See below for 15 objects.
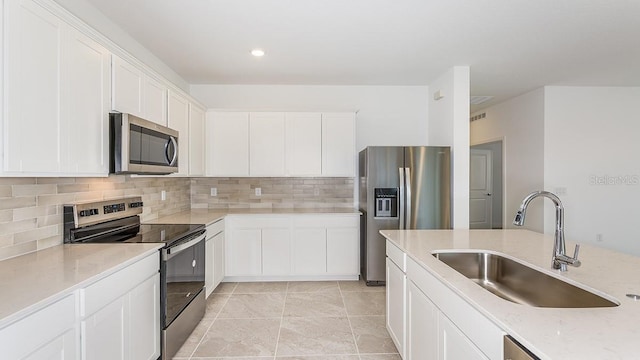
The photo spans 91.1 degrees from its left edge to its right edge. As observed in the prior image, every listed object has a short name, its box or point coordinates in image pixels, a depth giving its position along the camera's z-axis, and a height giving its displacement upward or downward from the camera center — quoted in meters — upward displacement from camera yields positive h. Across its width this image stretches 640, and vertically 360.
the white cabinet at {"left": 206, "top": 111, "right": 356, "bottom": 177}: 3.98 +0.48
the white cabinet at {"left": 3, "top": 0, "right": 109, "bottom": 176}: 1.38 +0.44
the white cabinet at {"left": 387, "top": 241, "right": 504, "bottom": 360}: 1.10 -0.63
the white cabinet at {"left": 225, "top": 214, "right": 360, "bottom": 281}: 3.75 -0.79
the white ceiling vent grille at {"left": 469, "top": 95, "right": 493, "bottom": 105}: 4.95 +1.32
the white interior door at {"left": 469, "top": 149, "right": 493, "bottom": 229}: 6.78 -0.16
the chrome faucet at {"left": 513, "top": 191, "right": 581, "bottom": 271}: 1.43 -0.26
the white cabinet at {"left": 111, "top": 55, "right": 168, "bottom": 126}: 2.12 +0.68
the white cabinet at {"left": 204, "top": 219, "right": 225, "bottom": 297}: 3.10 -0.79
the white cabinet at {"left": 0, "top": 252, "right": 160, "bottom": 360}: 1.13 -0.64
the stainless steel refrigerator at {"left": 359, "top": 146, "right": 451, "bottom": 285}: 3.61 -0.14
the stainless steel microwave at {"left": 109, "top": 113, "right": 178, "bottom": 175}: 2.07 +0.26
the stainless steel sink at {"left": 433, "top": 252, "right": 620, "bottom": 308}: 1.31 -0.51
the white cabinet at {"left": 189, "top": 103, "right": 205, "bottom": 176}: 3.49 +0.47
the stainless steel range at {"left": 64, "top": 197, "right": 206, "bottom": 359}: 2.12 -0.47
